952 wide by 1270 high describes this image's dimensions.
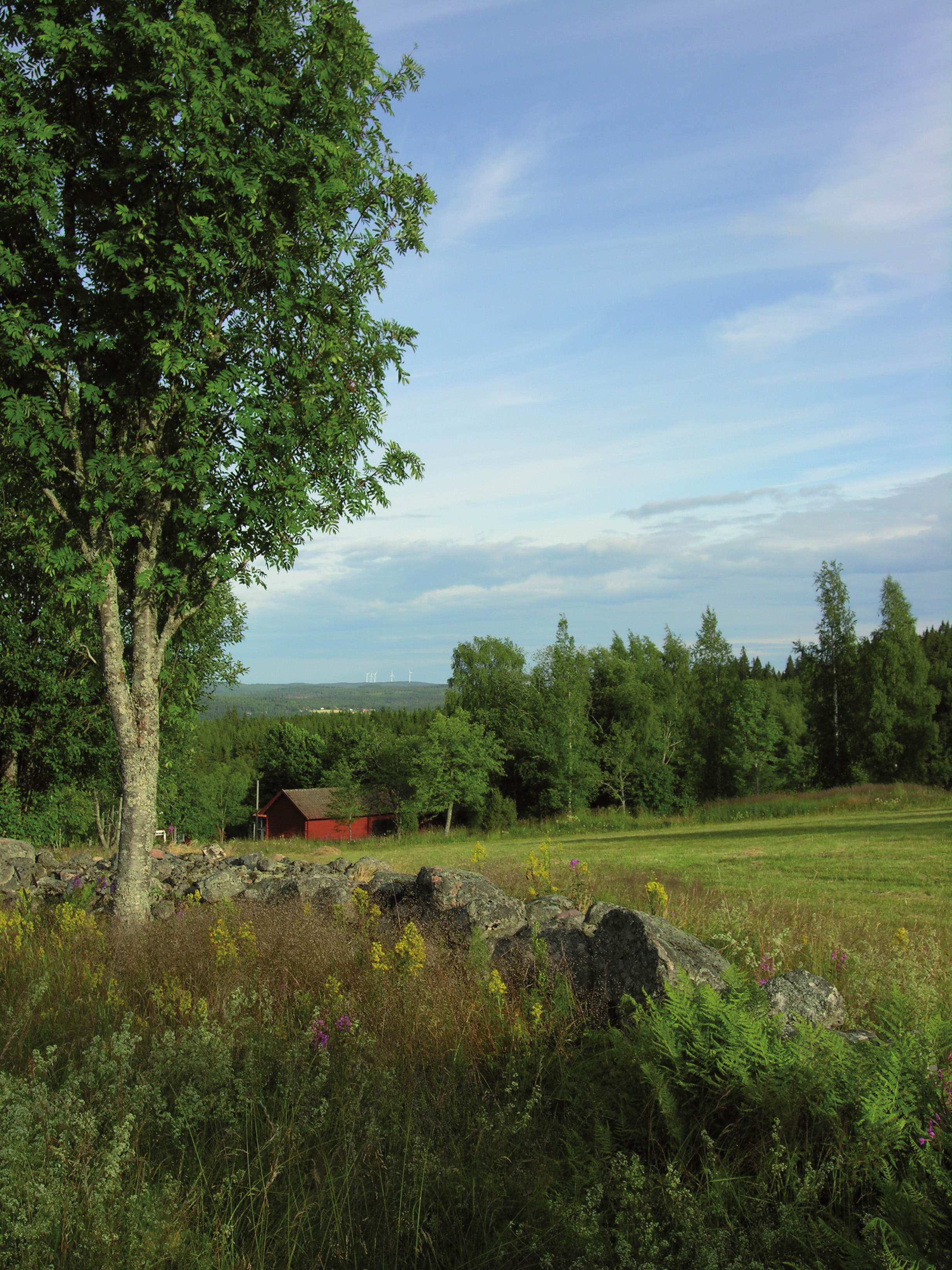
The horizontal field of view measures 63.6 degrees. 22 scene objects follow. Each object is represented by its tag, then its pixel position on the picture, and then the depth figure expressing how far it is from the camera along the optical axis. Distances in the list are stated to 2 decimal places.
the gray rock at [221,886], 10.43
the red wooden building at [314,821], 67.88
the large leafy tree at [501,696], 55.22
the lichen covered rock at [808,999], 4.73
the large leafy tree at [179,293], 7.66
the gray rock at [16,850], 13.70
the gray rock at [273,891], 9.34
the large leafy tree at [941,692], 47.62
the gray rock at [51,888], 11.70
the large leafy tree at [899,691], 46.56
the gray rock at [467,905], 6.90
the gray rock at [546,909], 7.03
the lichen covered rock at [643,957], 4.91
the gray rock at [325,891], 8.62
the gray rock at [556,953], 5.49
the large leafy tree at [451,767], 47.66
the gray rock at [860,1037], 3.89
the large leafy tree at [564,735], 52.25
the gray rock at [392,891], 8.64
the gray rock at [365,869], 11.29
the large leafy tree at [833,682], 50.25
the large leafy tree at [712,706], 57.19
